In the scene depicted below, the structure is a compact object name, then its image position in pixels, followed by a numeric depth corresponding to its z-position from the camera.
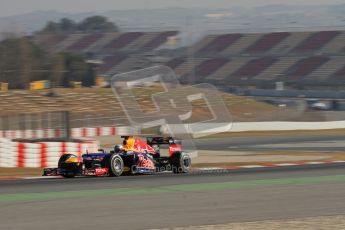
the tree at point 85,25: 156.96
